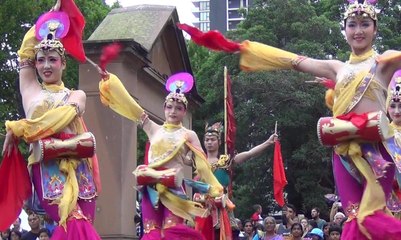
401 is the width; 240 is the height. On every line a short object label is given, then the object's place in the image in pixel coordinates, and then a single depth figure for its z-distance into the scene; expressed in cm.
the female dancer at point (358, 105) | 562
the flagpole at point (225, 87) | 970
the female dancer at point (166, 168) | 748
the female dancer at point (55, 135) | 642
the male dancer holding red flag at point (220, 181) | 850
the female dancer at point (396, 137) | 587
